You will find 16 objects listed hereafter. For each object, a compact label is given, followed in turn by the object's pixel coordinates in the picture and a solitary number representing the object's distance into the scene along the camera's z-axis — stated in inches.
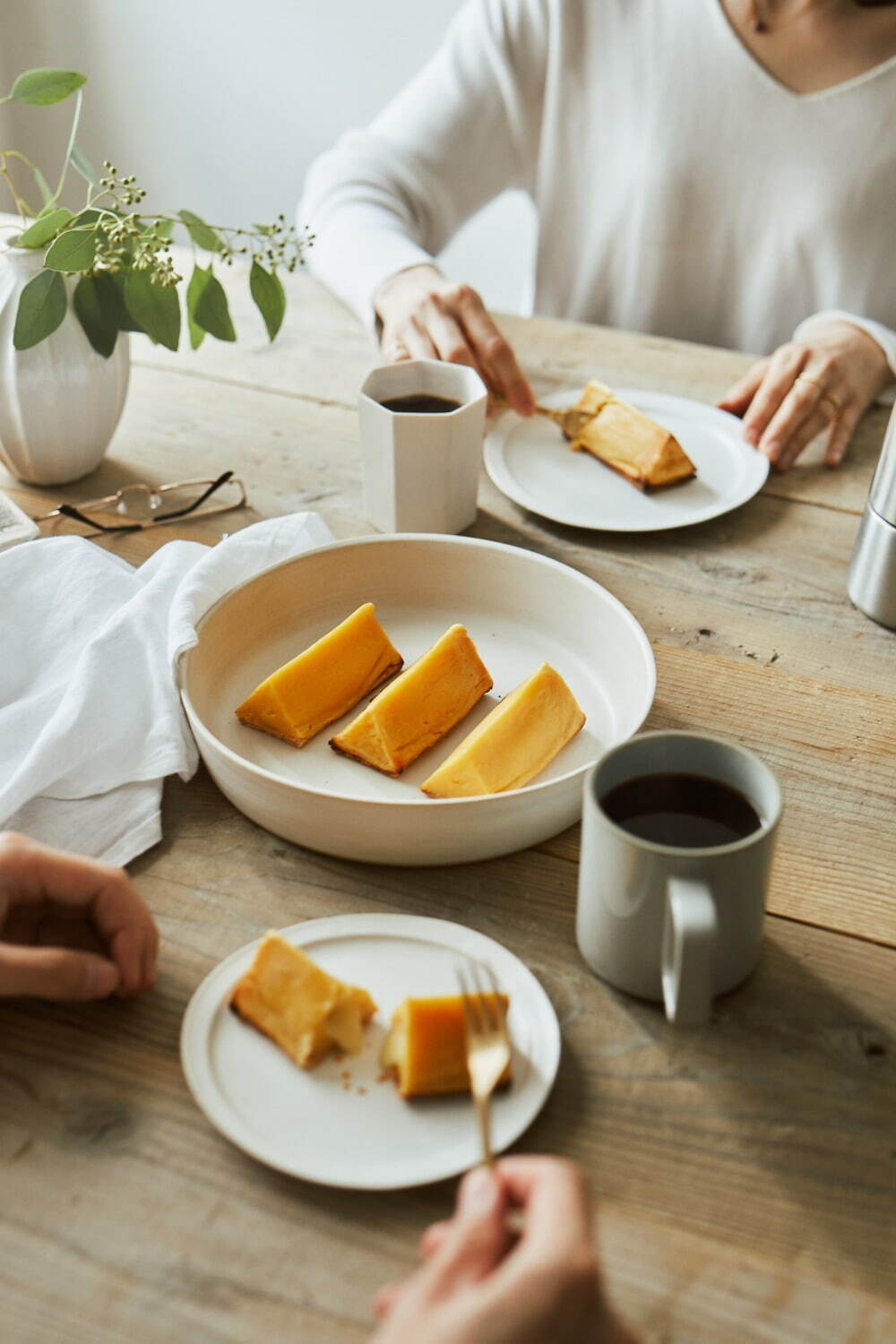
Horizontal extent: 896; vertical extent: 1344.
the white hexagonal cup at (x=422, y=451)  41.4
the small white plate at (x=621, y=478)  44.8
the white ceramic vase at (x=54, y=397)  42.2
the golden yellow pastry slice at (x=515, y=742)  30.9
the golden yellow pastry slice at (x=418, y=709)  32.3
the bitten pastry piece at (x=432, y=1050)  23.6
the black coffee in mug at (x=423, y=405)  43.6
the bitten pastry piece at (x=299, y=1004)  24.5
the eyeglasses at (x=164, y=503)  44.9
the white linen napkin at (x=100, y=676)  31.0
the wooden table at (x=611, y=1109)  21.2
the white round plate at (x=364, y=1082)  22.7
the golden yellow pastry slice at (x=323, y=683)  33.3
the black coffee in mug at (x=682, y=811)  26.0
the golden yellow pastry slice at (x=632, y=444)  45.8
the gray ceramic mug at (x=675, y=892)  23.5
